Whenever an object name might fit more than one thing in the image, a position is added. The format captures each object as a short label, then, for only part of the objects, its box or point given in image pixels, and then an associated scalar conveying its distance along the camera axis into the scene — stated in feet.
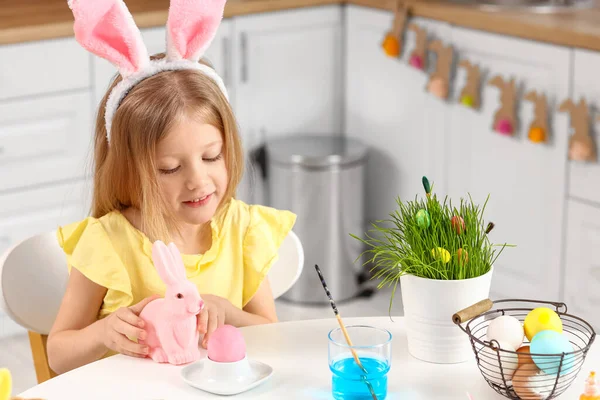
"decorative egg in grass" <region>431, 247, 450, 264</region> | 6.18
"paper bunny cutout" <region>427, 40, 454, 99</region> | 11.65
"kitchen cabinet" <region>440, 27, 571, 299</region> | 10.66
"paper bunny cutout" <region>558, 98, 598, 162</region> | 10.16
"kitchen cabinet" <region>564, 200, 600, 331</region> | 10.50
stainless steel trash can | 12.46
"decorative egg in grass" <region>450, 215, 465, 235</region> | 6.26
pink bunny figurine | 6.21
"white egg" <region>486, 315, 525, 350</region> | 5.96
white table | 6.09
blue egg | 5.86
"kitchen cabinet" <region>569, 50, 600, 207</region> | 10.06
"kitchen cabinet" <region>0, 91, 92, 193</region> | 11.21
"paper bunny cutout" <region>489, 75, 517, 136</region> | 10.97
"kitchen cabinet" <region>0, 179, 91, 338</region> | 11.46
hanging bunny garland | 10.22
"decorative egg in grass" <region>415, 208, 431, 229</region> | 6.24
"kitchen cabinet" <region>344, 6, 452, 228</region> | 12.25
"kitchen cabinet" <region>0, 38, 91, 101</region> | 10.98
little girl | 6.65
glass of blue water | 6.00
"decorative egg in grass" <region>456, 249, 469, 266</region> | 6.19
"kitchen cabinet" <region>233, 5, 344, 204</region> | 12.56
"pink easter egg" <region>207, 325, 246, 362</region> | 6.15
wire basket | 5.87
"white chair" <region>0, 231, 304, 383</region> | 7.08
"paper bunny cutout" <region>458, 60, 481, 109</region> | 11.34
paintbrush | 5.97
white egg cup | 6.11
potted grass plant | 6.21
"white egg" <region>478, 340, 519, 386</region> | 5.92
